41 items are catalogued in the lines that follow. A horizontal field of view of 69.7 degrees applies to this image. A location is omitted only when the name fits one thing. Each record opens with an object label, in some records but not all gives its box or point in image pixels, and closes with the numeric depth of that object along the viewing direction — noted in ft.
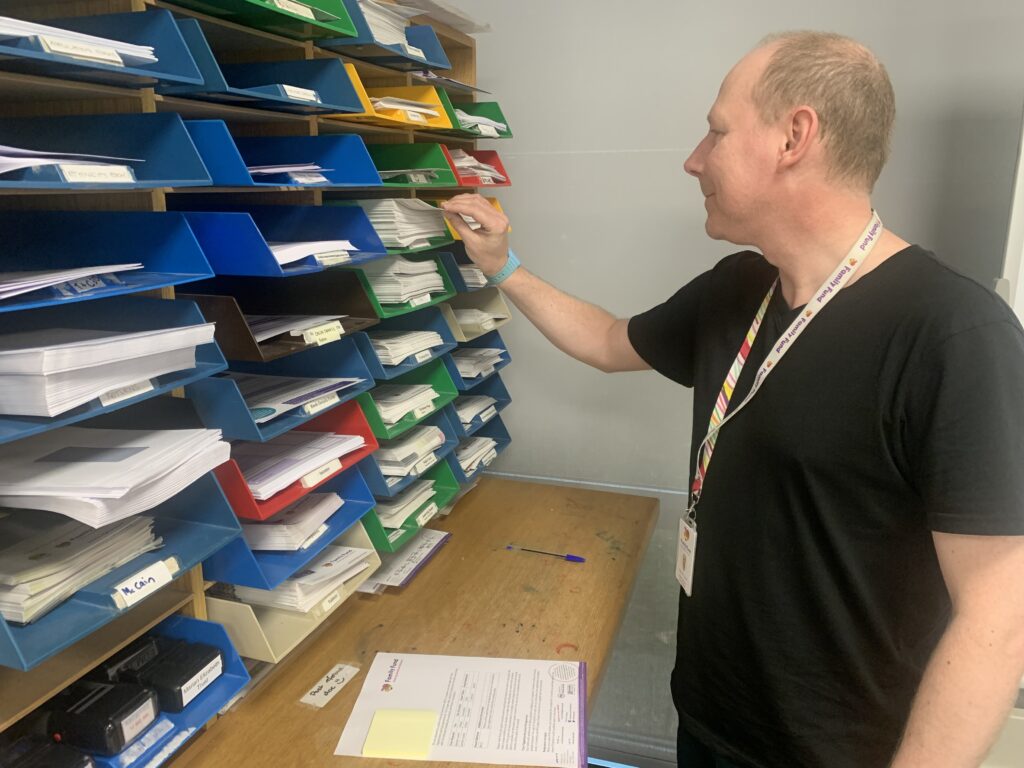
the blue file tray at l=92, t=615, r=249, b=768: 3.21
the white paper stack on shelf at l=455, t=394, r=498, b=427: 6.17
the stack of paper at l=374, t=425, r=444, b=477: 4.96
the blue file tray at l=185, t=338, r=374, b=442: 3.40
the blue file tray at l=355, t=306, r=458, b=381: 5.37
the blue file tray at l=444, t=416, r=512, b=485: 7.00
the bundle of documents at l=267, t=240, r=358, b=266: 3.53
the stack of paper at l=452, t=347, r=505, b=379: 6.17
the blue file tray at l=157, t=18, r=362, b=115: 3.83
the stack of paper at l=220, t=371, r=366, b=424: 3.74
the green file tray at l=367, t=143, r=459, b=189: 5.03
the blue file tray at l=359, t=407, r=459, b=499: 4.72
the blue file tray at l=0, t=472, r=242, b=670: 2.56
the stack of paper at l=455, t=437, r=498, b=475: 6.15
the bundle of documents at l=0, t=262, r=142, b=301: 2.41
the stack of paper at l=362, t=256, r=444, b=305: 4.67
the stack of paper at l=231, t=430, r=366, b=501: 3.76
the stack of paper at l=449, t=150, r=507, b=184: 5.65
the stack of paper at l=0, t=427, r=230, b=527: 2.65
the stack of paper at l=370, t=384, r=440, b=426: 4.78
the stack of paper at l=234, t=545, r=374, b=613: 4.02
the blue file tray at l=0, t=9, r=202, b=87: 2.87
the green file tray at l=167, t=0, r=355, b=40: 3.49
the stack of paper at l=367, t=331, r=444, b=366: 4.74
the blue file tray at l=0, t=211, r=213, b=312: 3.10
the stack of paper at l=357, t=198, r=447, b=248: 4.55
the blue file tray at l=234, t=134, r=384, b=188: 4.04
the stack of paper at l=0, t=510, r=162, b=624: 2.76
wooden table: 3.75
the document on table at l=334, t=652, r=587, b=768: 3.63
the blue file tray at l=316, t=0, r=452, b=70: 4.36
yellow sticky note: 3.60
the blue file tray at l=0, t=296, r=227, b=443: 3.11
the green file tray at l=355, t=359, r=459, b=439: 5.01
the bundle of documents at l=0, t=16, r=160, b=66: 2.37
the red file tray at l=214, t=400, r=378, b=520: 3.60
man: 2.88
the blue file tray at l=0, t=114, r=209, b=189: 3.02
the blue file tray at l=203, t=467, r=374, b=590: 3.68
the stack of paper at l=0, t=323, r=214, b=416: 2.49
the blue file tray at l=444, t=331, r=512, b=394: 6.71
